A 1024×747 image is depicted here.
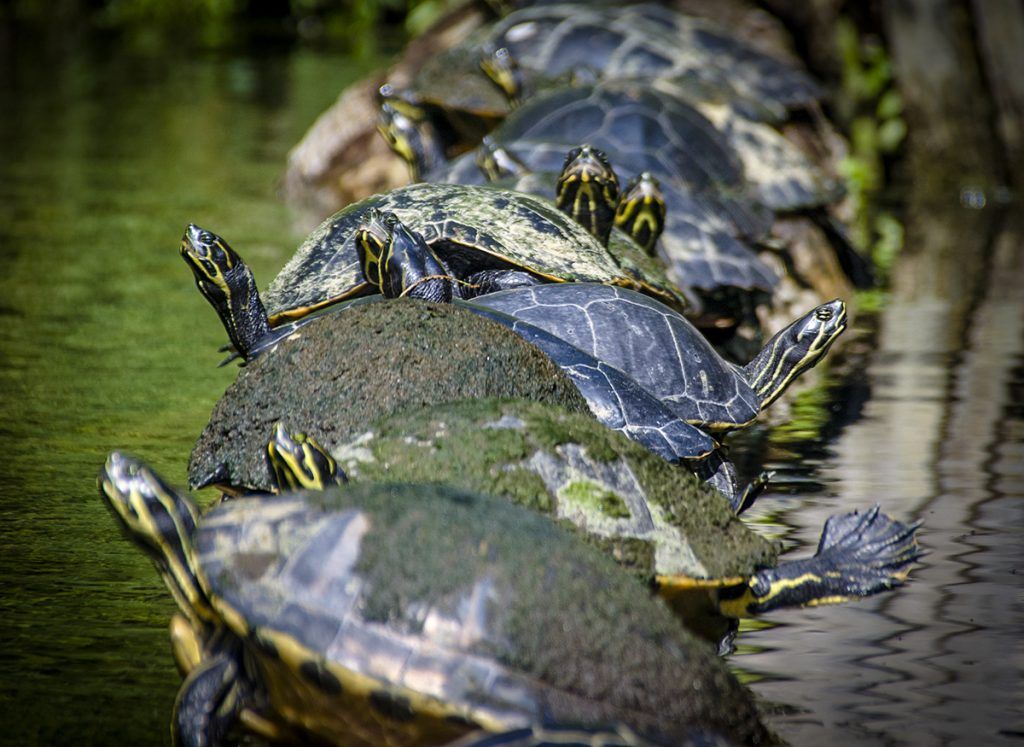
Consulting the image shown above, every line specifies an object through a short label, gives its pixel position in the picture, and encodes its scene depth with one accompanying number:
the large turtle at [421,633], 4.30
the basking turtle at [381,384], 6.25
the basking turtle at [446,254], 7.79
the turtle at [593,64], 15.98
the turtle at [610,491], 5.44
